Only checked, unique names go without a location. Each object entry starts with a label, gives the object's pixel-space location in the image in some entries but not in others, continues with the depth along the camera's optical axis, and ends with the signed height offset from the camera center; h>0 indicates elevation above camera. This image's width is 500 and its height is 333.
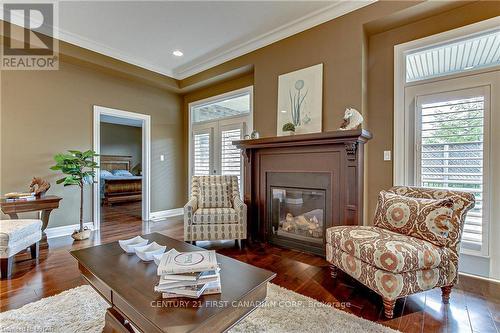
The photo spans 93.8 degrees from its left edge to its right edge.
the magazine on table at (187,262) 1.09 -0.48
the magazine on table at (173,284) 1.05 -0.54
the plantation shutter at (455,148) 2.28 +0.19
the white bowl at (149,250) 1.42 -0.55
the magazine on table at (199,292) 1.04 -0.58
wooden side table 2.75 -0.52
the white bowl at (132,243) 1.55 -0.55
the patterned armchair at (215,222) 3.02 -0.74
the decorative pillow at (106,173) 7.27 -0.28
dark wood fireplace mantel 2.49 -0.01
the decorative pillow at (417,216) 1.84 -0.43
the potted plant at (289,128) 3.07 +0.49
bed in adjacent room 6.61 -0.58
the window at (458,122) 2.23 +0.46
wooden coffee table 0.94 -0.60
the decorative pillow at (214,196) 3.42 -0.46
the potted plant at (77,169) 3.26 -0.06
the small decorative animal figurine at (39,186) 3.10 -0.29
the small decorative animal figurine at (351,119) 2.49 +0.50
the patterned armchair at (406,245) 1.65 -0.60
